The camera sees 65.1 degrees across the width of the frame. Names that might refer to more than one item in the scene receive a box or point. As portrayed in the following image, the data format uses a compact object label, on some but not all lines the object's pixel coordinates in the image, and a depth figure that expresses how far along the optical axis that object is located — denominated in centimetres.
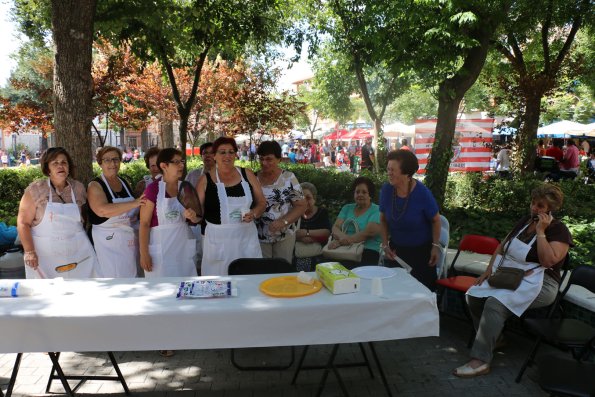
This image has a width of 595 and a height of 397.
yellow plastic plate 276
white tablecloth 253
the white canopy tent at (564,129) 2289
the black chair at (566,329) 319
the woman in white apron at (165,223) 371
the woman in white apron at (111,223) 385
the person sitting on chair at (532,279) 343
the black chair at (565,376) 244
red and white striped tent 1162
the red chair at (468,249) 413
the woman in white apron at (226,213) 380
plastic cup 277
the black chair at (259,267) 358
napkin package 279
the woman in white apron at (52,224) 371
